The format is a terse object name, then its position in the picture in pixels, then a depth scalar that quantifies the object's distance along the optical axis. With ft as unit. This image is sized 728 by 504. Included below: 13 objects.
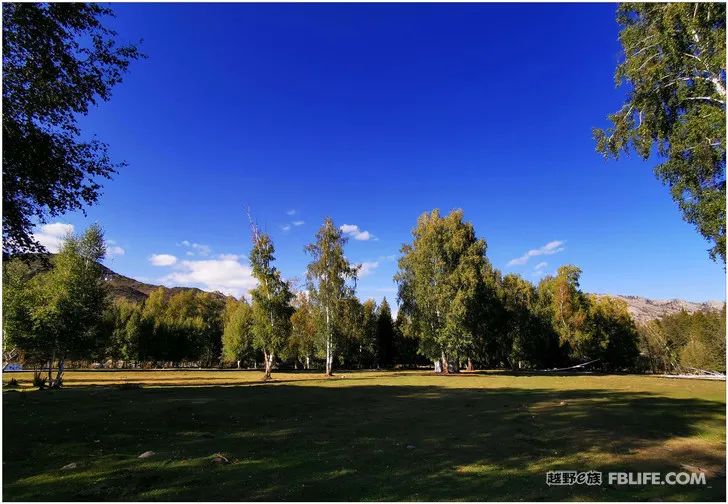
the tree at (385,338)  309.83
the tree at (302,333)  258.78
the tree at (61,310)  102.42
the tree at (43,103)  40.70
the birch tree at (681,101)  49.03
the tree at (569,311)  219.82
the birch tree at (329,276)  185.88
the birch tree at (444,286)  171.42
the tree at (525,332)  231.50
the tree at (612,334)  226.79
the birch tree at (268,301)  165.68
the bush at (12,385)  102.83
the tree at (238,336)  284.41
